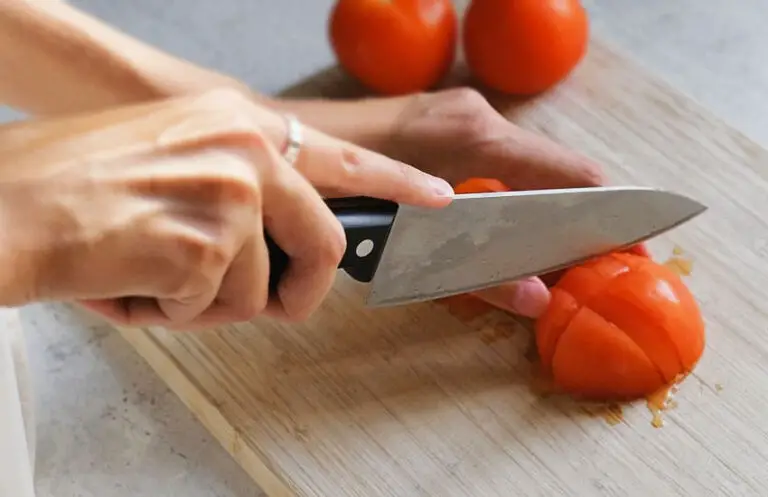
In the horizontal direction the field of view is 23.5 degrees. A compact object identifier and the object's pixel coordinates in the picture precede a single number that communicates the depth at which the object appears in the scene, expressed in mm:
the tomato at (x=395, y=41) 949
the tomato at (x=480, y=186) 894
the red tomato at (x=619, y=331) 855
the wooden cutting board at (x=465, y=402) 854
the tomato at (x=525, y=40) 941
